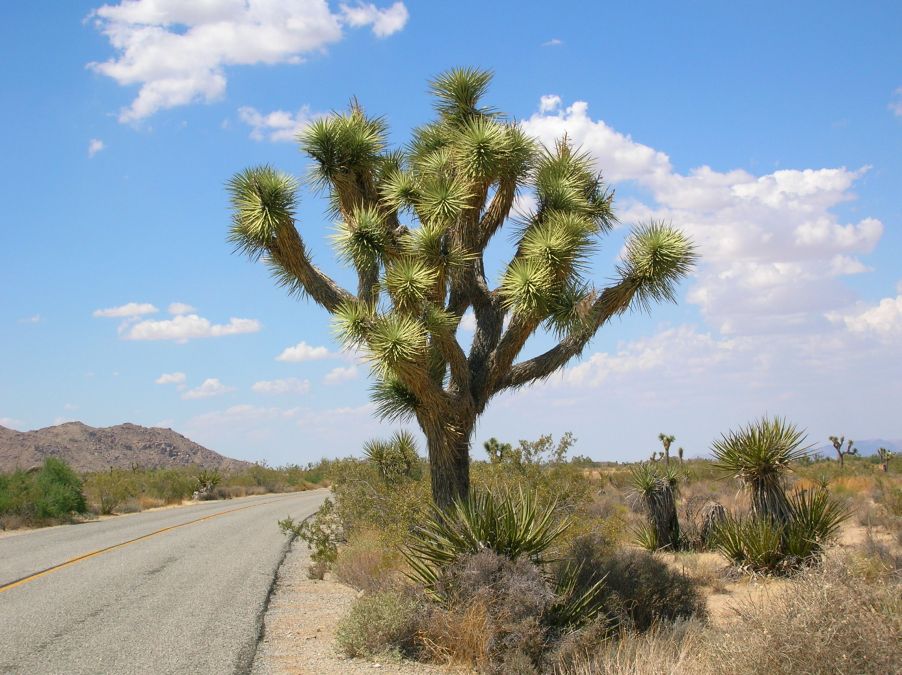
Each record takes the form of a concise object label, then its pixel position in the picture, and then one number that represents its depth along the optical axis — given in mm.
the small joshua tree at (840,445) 37734
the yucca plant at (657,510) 15297
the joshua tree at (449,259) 9805
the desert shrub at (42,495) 21484
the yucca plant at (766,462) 12609
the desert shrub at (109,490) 26719
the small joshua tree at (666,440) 34616
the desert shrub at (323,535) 13594
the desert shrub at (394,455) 18281
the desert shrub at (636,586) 8961
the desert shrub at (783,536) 12164
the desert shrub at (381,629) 8023
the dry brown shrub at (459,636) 7473
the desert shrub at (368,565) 10481
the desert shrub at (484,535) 8523
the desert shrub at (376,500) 12320
